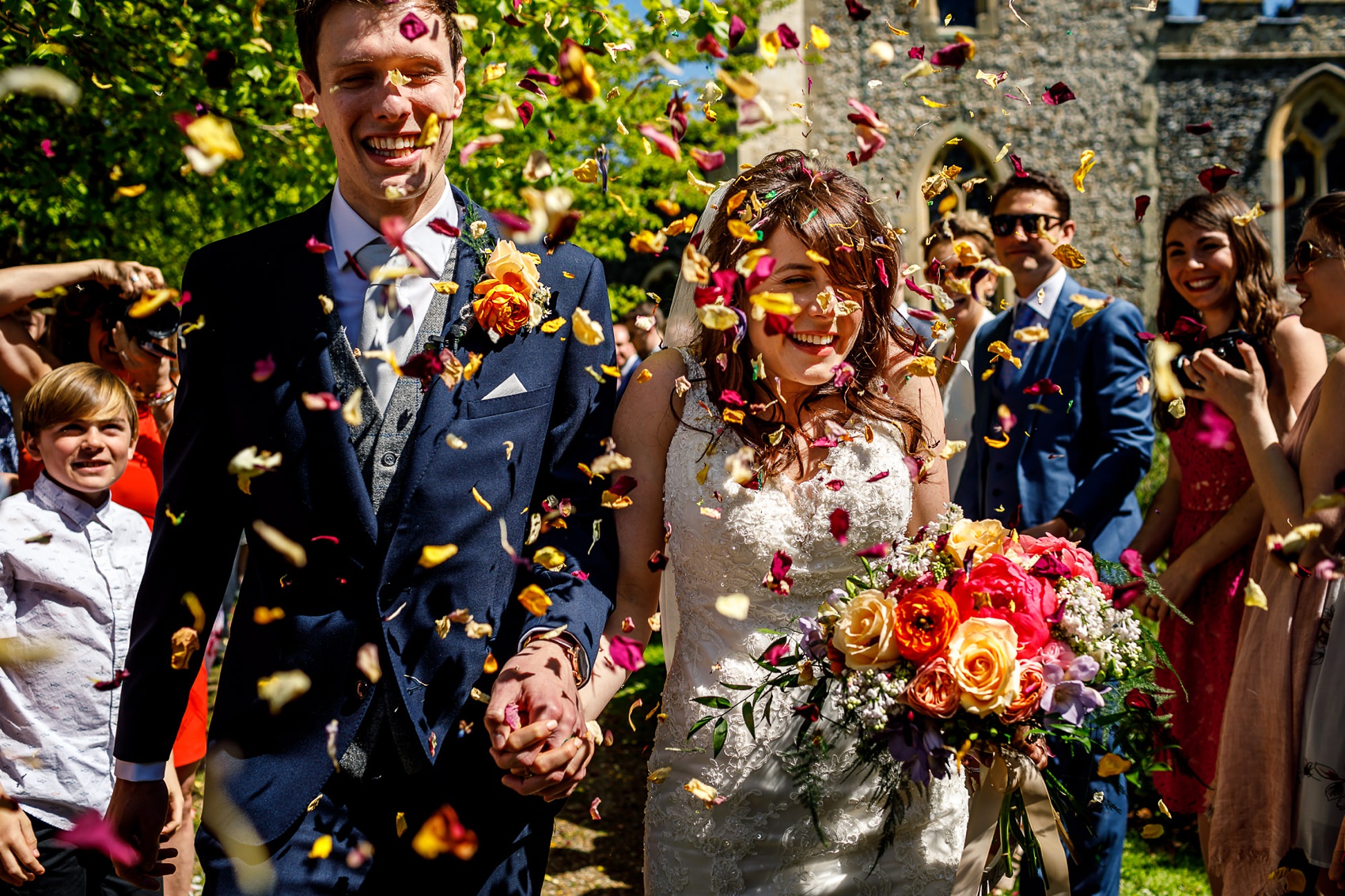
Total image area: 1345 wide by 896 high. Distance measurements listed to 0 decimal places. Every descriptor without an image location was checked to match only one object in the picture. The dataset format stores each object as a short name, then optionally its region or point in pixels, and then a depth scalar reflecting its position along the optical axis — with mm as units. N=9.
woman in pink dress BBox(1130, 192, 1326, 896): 4133
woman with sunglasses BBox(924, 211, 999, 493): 5215
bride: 2703
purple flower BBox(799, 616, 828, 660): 2424
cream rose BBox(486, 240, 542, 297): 2428
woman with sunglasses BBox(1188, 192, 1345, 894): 3240
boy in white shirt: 3107
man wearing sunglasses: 4438
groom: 2279
